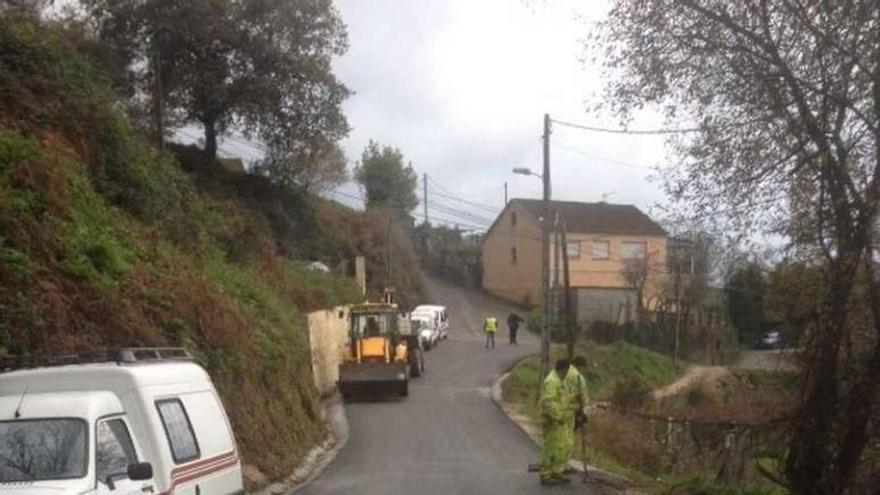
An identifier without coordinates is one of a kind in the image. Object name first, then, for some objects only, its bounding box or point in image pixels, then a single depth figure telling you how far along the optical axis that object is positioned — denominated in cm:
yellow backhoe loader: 3825
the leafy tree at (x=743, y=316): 6025
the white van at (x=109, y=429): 955
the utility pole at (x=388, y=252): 6915
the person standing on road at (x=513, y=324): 6276
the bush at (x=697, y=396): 4100
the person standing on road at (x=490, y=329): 5994
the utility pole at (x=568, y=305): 4391
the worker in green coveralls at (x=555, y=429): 1770
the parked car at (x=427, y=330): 5593
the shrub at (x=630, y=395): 3910
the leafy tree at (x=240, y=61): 4228
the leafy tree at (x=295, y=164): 4626
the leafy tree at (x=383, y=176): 9056
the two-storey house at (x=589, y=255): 7356
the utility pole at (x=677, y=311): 6385
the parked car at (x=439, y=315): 6095
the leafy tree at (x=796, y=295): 1447
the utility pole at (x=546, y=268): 3903
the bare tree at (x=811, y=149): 1325
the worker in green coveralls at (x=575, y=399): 1788
